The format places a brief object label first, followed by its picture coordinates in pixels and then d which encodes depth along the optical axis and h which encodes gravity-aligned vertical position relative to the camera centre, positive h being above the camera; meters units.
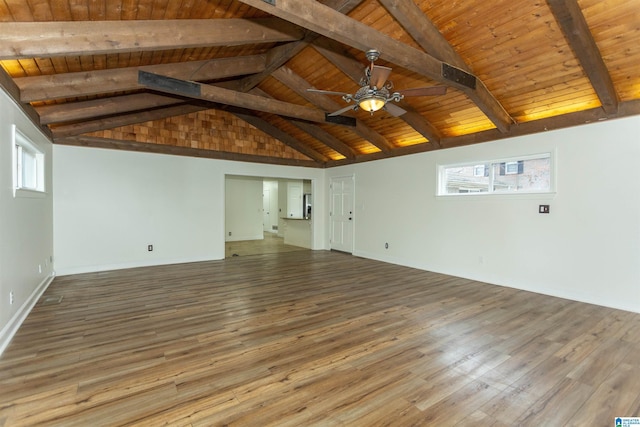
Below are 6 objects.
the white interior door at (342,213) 7.92 -0.17
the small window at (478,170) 5.29 +0.68
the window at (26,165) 3.33 +0.56
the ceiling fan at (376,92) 3.03 +1.26
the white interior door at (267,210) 13.82 -0.17
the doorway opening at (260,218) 9.05 -0.41
